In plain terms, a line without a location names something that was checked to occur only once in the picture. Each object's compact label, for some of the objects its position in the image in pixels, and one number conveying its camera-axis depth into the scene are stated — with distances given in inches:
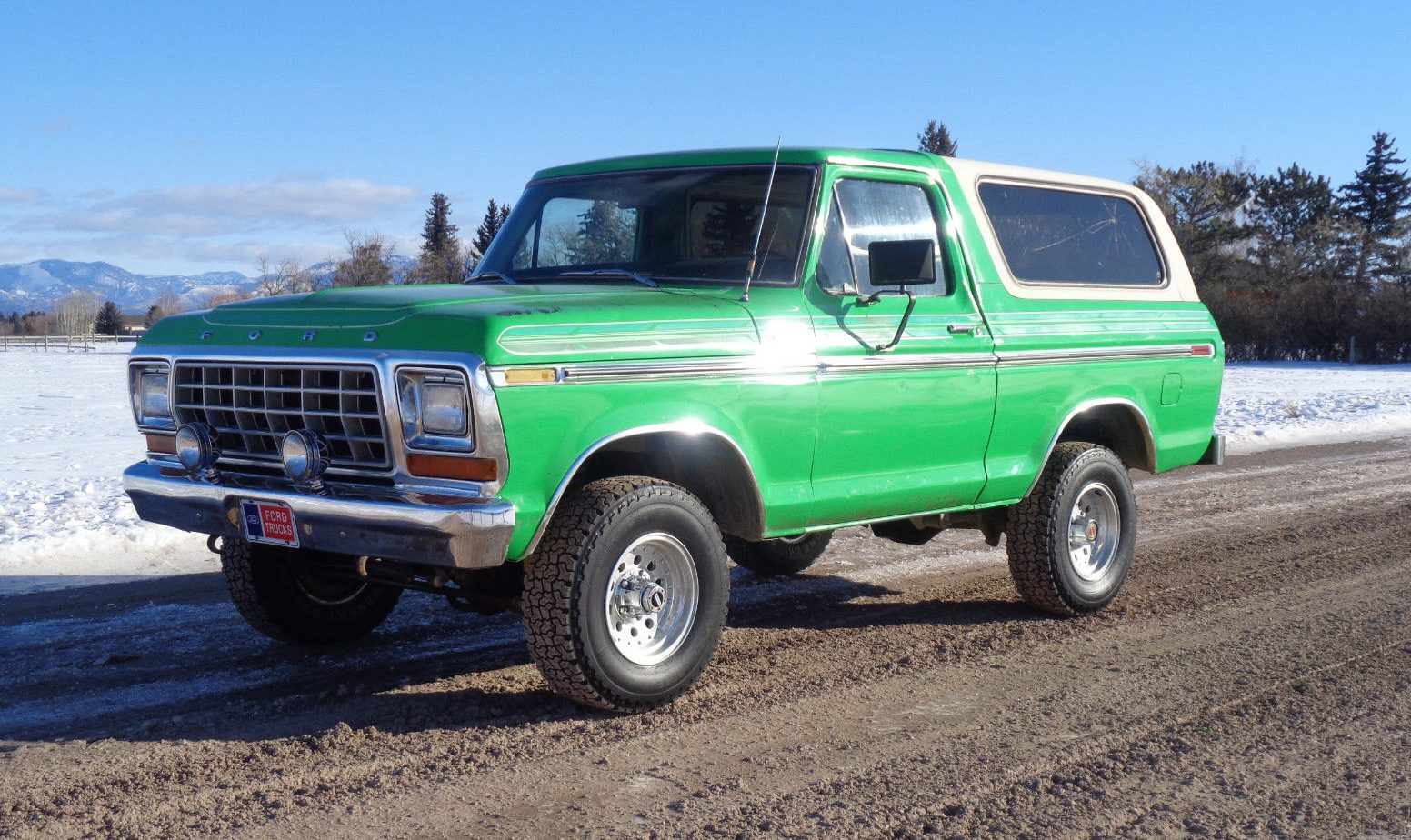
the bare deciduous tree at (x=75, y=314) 3828.7
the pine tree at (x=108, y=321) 3927.2
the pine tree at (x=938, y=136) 2669.8
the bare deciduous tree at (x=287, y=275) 1656.4
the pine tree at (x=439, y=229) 2406.5
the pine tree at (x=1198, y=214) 1966.0
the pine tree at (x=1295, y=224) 1995.6
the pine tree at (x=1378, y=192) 2477.9
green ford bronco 167.6
